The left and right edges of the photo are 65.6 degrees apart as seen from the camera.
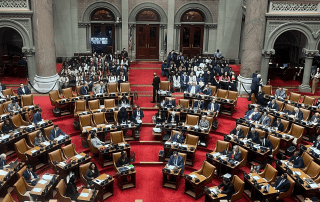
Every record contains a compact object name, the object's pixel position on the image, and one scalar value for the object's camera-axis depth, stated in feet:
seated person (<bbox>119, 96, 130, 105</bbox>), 38.30
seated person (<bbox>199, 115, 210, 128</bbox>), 34.06
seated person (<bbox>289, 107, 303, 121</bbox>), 35.00
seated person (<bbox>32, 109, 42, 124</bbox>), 34.06
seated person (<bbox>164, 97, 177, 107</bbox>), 38.16
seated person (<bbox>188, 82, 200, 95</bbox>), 42.19
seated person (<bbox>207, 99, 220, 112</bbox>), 37.67
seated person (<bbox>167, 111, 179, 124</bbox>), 35.52
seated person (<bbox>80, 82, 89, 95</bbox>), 41.08
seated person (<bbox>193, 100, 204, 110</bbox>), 38.62
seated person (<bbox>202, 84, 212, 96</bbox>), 41.12
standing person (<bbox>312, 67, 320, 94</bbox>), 45.93
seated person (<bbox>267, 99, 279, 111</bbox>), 37.25
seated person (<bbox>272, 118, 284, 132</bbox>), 33.31
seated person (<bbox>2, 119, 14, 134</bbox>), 31.79
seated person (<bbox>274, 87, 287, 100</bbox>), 40.04
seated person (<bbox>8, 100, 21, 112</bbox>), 35.98
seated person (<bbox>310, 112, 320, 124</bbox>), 33.72
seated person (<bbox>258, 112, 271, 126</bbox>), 34.06
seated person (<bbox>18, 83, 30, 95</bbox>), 39.97
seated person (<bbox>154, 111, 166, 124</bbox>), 36.42
